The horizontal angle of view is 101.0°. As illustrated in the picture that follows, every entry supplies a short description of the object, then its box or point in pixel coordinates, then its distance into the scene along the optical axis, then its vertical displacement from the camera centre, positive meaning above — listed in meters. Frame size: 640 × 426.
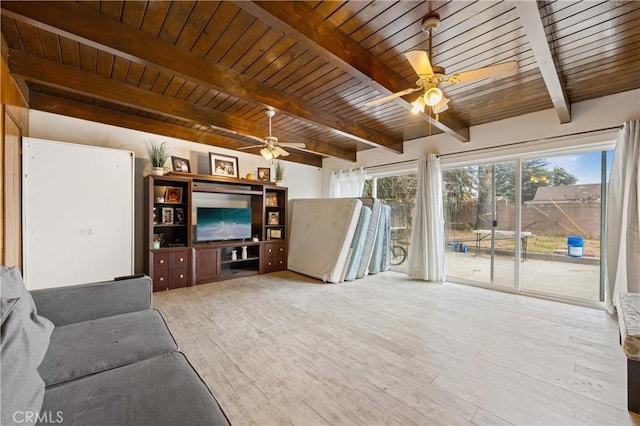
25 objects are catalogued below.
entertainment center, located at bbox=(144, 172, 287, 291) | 4.11 -0.32
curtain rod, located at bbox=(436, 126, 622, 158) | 3.22 +1.01
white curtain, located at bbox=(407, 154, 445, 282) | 4.54 -0.20
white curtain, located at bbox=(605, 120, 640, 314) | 2.93 -0.08
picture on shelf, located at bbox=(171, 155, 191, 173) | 4.38 +0.78
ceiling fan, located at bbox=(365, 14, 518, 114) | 1.90 +1.05
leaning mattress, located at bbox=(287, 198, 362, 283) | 4.65 -0.48
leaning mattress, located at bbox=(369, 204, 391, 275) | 5.26 -0.66
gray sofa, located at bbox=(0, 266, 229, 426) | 0.98 -0.77
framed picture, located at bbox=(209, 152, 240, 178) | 4.81 +0.86
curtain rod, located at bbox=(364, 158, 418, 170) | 5.02 +0.97
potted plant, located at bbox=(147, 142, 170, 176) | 4.00 +0.77
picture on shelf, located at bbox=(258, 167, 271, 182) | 5.57 +0.79
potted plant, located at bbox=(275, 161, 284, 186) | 5.53 +0.75
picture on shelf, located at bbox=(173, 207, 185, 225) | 4.46 -0.08
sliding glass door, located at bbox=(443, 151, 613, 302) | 3.52 -0.18
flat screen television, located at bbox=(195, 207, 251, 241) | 4.60 -0.23
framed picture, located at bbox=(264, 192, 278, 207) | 5.68 +0.26
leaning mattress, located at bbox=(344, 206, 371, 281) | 4.74 -0.56
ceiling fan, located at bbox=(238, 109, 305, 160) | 3.59 +0.89
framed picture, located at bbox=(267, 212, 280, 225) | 5.69 -0.17
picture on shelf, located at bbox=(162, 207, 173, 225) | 4.31 -0.08
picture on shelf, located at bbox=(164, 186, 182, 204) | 4.32 +0.25
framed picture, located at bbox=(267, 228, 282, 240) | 5.66 -0.50
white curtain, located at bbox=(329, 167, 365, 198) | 5.80 +0.64
